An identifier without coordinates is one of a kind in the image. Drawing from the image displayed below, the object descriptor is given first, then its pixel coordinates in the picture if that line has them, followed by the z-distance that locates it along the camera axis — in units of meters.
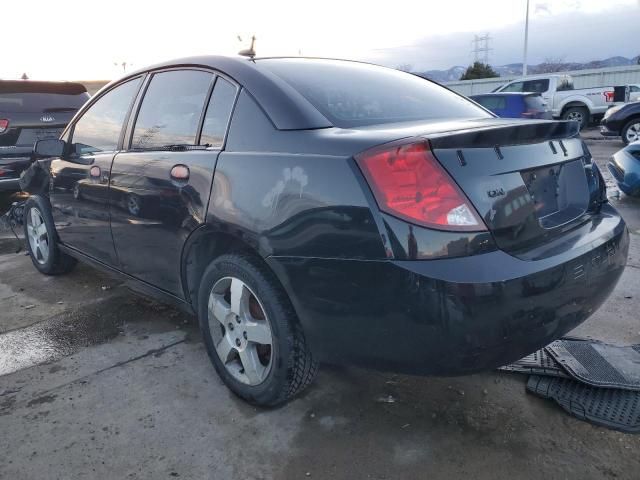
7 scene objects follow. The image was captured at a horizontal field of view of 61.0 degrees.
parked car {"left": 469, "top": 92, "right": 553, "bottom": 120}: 13.41
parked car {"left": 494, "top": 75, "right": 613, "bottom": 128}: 16.53
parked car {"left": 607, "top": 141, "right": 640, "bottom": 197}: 6.47
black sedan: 1.88
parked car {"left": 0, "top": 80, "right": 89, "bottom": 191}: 6.43
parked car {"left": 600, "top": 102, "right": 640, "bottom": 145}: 11.50
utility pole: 34.91
